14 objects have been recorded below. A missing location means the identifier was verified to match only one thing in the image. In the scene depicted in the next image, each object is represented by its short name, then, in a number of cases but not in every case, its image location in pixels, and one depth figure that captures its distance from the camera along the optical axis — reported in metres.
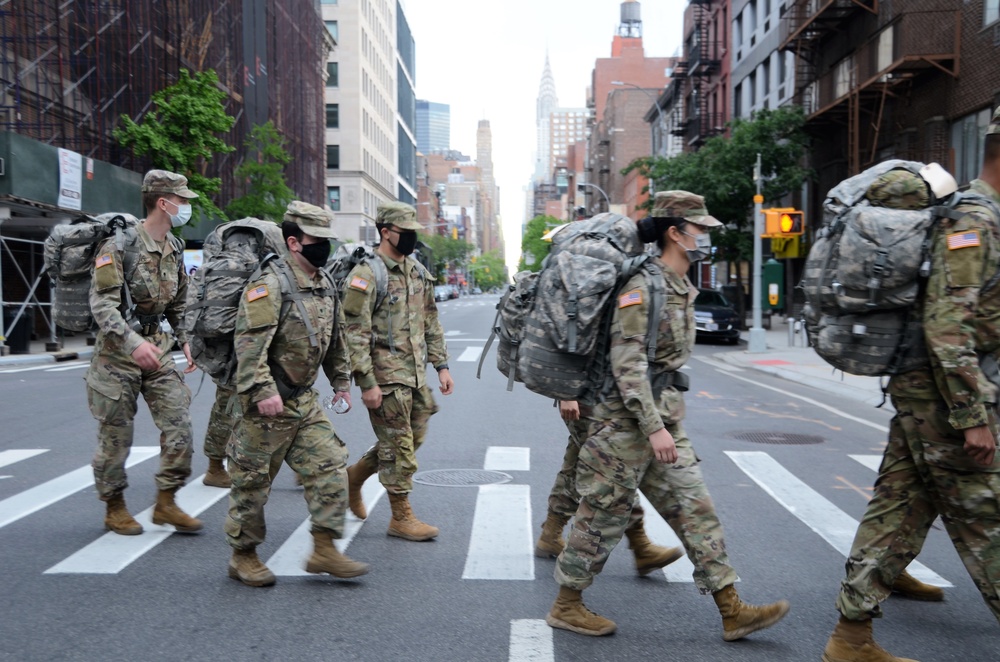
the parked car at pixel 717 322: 25.80
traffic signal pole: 21.72
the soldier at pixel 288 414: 4.76
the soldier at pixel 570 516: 4.89
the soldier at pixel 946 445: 3.57
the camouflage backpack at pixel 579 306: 4.11
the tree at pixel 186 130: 26.62
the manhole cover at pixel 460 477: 7.51
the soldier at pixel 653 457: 4.06
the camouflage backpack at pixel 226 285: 4.94
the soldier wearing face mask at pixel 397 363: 5.73
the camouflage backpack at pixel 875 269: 3.65
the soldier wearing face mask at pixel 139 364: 5.60
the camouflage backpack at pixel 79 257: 5.72
